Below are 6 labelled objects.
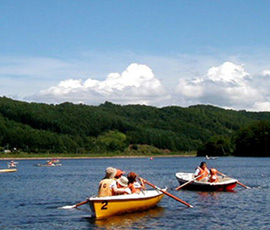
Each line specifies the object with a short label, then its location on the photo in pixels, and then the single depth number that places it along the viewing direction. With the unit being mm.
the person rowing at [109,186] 26750
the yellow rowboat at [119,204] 26391
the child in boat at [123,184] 27844
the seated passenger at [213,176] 41562
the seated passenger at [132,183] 28744
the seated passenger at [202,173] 42312
